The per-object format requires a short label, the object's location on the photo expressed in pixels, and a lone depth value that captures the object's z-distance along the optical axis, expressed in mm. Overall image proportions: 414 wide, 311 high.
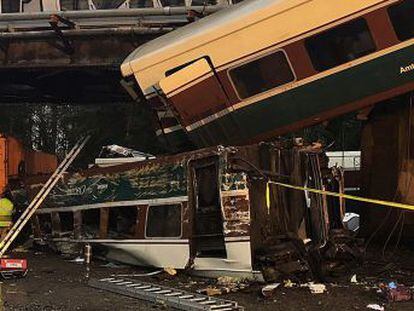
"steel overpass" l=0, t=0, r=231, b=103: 12883
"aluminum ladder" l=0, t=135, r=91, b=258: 10727
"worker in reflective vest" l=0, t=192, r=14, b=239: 11773
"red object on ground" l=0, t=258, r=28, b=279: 8633
